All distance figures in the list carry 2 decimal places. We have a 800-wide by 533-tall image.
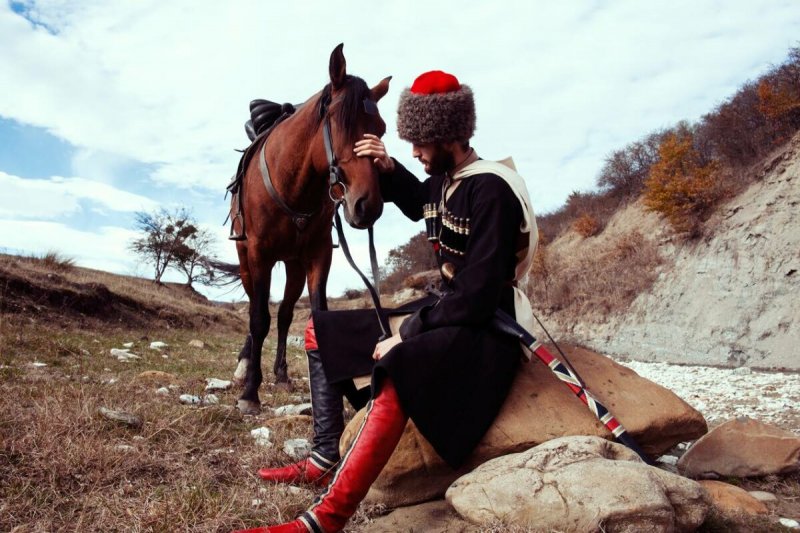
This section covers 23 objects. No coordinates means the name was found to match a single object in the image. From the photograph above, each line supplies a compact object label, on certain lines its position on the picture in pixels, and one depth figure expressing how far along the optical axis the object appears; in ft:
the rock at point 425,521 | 7.69
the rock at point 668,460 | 11.48
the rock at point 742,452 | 10.16
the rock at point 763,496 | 9.16
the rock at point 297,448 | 10.27
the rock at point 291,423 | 12.17
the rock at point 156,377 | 17.47
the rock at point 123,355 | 23.43
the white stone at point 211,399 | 15.03
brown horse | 11.30
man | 7.61
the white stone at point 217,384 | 17.46
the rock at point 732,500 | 8.46
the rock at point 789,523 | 7.98
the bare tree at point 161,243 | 88.84
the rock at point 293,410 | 14.27
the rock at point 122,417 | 10.83
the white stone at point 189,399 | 14.66
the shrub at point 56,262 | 50.90
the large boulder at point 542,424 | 8.63
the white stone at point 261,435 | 11.05
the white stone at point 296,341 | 54.54
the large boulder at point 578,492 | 6.73
